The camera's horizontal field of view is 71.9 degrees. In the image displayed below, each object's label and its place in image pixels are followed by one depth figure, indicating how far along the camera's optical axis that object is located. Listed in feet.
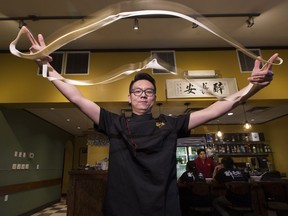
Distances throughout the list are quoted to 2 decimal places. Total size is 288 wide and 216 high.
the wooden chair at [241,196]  8.64
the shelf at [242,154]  23.65
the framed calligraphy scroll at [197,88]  11.50
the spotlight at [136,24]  9.82
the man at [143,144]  2.43
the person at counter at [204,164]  15.23
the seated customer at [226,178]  9.31
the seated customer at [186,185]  10.08
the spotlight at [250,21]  9.99
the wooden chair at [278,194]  8.68
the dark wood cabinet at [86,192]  9.38
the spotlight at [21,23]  9.86
